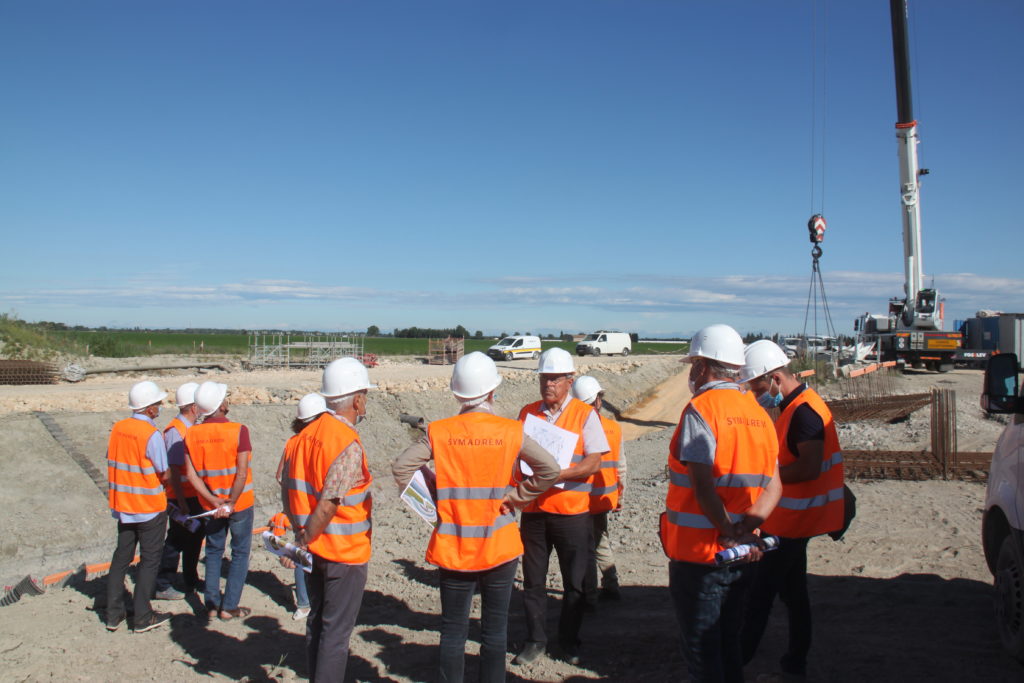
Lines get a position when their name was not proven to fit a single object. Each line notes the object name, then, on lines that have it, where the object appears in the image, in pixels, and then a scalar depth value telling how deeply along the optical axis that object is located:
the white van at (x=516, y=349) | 43.94
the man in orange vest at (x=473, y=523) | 3.48
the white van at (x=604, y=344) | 49.09
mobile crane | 21.48
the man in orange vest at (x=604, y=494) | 5.35
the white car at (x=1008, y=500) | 4.05
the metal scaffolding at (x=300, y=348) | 32.59
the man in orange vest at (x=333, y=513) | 3.58
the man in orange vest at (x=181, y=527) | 5.90
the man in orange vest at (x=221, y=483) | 5.56
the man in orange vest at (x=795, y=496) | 3.76
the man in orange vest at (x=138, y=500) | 5.36
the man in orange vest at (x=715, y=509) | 3.04
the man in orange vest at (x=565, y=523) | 4.50
